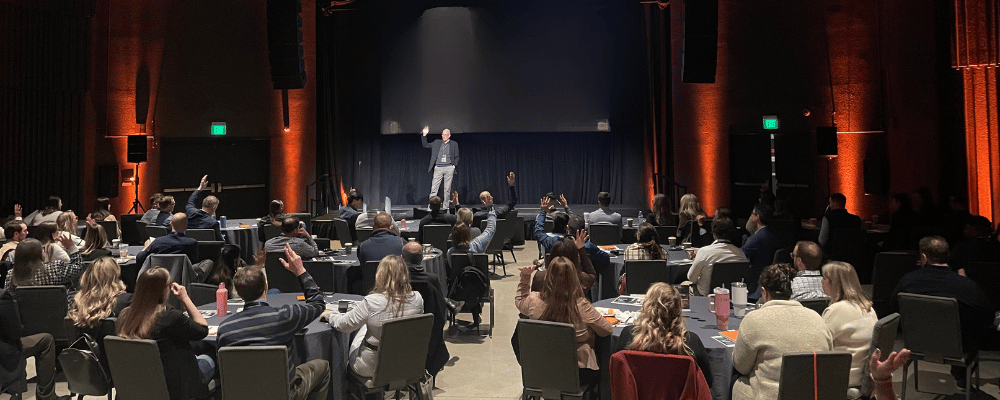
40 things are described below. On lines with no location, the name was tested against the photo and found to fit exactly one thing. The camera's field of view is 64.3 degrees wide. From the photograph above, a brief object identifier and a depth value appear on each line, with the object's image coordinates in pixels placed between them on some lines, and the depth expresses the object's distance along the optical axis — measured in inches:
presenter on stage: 612.4
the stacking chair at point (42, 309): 224.5
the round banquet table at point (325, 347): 189.3
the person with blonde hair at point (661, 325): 138.3
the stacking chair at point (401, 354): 180.7
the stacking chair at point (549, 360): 172.2
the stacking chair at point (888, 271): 279.7
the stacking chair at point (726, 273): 259.1
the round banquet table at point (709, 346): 174.2
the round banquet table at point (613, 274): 295.9
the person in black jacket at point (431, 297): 210.2
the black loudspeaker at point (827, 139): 499.8
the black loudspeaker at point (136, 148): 536.4
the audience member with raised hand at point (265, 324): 165.8
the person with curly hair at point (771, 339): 148.8
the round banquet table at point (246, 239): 426.3
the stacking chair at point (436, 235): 380.8
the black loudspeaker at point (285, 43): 524.4
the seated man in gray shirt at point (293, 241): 296.5
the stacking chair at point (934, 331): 206.2
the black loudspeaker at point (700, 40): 450.9
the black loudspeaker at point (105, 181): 534.0
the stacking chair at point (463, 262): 299.9
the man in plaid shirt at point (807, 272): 202.6
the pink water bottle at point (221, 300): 206.4
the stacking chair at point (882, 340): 163.9
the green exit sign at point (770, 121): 542.6
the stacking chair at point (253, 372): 158.4
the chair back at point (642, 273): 270.4
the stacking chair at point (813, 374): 146.7
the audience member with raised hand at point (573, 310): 175.9
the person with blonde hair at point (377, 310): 188.4
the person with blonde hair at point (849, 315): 165.9
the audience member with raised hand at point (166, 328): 165.3
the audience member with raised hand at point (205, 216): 381.4
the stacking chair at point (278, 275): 289.3
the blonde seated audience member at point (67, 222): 325.1
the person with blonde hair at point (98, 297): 187.2
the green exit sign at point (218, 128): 588.4
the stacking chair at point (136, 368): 163.0
